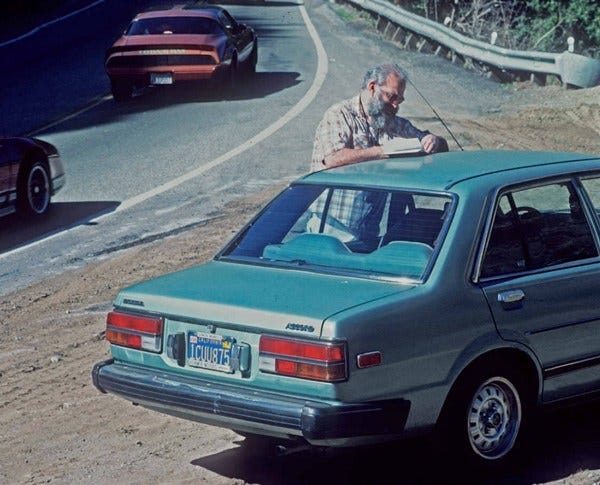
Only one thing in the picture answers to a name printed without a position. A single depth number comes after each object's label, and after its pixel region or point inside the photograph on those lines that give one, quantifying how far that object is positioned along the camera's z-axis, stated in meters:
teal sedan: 5.77
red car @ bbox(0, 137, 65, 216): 13.26
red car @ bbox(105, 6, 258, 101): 22.45
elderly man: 8.13
